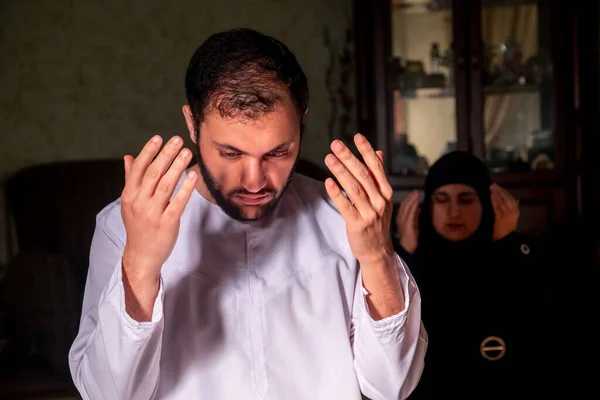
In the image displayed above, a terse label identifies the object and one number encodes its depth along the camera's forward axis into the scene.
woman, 2.12
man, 1.06
